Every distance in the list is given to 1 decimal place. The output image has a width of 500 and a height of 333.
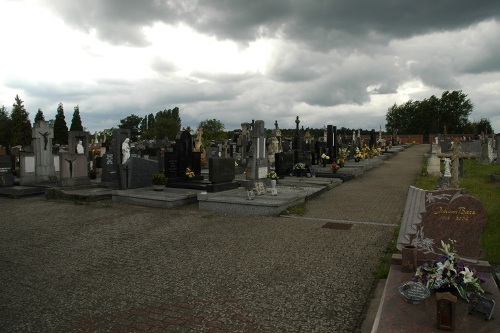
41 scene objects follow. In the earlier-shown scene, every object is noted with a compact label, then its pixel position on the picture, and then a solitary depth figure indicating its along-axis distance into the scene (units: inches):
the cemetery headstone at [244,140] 988.6
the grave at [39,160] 706.2
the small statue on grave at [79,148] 709.3
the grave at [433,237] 166.2
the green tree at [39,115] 2568.9
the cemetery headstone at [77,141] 703.7
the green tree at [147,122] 3614.7
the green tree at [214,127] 2593.5
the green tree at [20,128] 2228.1
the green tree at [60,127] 2503.7
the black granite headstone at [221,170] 556.7
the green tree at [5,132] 2588.6
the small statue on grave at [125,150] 652.7
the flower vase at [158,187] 551.5
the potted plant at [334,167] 766.5
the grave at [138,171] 574.9
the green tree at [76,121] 2728.8
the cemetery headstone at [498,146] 982.4
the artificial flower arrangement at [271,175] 565.0
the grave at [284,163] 714.2
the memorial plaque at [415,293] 163.5
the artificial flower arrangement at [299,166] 731.5
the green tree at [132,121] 3692.7
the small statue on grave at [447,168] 459.5
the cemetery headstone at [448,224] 209.0
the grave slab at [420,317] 144.5
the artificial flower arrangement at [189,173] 607.8
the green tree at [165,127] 2866.6
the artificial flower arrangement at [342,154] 894.4
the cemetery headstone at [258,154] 565.4
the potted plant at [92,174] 760.0
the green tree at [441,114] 3666.3
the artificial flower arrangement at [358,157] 1056.3
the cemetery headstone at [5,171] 664.7
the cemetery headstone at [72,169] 637.9
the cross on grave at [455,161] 322.0
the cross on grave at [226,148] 1065.5
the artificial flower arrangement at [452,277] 157.9
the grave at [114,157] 644.1
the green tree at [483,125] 3351.4
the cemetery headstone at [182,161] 593.6
